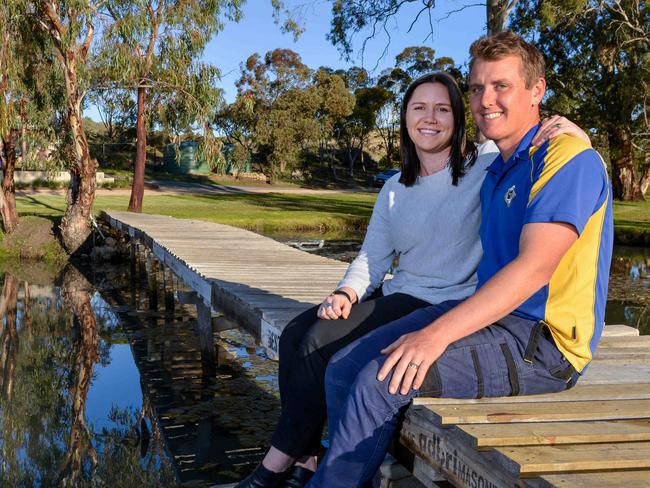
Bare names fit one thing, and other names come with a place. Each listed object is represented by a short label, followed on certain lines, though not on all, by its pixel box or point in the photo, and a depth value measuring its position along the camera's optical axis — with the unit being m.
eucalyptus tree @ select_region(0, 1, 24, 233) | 15.03
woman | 2.89
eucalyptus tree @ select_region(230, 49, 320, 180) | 41.59
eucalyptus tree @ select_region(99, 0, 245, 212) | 19.02
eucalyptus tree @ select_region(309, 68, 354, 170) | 44.56
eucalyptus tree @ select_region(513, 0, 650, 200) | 22.64
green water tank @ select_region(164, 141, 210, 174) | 43.59
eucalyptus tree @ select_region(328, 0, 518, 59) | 16.61
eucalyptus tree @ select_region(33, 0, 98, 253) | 15.42
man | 2.49
